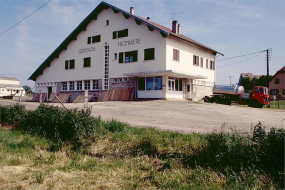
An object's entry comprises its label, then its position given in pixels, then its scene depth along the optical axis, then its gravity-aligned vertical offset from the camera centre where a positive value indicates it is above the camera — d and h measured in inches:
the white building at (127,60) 1000.9 +162.7
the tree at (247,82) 2475.4 +125.3
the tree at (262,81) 2317.9 +126.8
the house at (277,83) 2142.0 +98.5
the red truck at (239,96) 941.8 -7.9
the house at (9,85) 3240.2 +118.7
